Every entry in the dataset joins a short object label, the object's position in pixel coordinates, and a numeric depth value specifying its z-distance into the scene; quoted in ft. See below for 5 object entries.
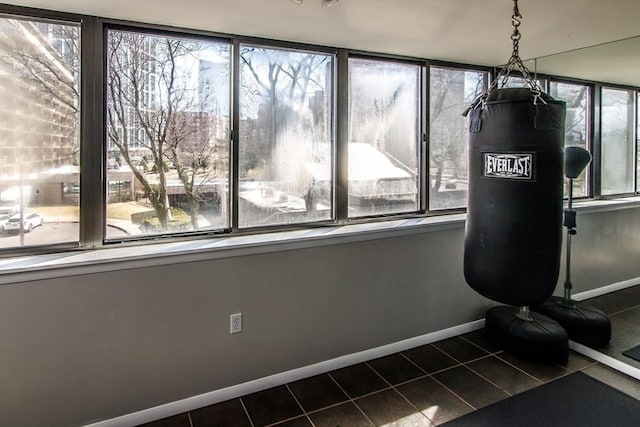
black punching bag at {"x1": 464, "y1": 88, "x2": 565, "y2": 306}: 6.11
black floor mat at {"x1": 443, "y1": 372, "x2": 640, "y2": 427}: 7.16
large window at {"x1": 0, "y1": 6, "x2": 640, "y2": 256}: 6.93
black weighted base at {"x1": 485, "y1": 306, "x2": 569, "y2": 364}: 9.11
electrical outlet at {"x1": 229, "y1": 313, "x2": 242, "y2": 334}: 7.88
